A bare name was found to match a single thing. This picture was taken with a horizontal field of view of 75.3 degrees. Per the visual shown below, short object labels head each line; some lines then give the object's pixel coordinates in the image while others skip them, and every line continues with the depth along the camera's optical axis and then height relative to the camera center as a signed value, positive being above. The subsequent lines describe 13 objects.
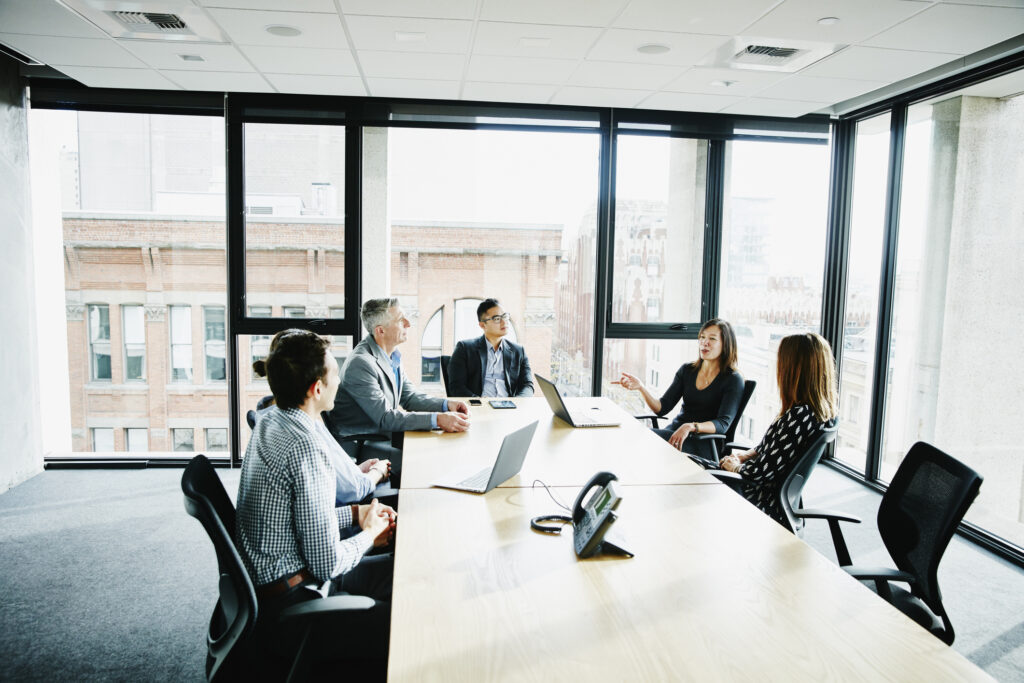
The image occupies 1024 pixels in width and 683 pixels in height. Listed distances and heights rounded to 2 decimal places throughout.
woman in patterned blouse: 2.82 -0.54
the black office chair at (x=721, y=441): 3.89 -0.93
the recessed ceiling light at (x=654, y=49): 3.79 +1.35
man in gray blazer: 3.42 -0.65
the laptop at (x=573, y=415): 3.59 -0.76
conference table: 1.43 -0.81
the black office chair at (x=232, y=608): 1.66 -0.86
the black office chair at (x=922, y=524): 2.02 -0.77
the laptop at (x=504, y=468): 2.37 -0.71
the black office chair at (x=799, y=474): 2.66 -0.76
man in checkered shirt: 1.88 -0.71
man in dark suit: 4.56 -0.58
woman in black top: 3.99 -0.67
